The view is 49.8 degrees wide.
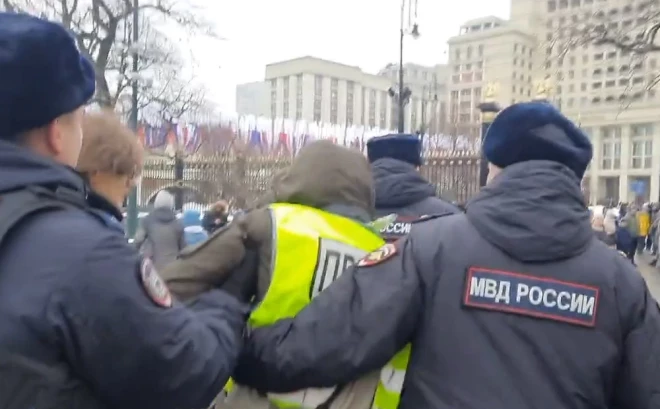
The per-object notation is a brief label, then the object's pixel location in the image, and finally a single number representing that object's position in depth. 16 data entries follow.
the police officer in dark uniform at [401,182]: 5.34
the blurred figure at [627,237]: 16.42
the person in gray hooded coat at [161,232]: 7.43
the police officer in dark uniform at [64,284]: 1.38
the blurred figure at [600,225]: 10.91
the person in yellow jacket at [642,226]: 19.69
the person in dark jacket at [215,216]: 9.75
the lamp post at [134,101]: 14.63
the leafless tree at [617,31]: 12.27
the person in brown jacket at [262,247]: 2.00
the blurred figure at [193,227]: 8.70
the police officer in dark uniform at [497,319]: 1.85
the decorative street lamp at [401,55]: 15.12
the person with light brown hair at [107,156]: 2.34
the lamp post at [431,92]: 33.81
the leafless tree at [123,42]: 17.38
